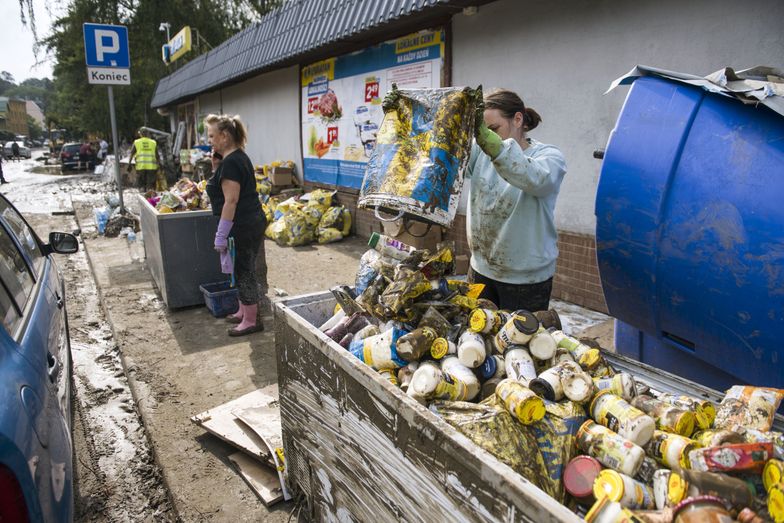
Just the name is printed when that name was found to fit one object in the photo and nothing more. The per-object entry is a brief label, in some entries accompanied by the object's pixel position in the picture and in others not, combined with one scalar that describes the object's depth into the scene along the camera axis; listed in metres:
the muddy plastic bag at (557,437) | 1.38
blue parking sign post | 7.66
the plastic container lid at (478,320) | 1.91
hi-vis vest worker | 11.70
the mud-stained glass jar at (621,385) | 1.61
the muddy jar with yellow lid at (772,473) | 1.17
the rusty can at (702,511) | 1.07
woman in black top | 4.07
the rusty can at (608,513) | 1.11
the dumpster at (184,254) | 4.96
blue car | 1.44
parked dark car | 25.41
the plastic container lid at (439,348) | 1.84
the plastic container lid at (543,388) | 1.57
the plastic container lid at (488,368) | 1.79
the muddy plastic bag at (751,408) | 1.46
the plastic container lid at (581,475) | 1.31
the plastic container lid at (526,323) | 1.77
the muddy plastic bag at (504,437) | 1.35
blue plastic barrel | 1.81
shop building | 3.78
